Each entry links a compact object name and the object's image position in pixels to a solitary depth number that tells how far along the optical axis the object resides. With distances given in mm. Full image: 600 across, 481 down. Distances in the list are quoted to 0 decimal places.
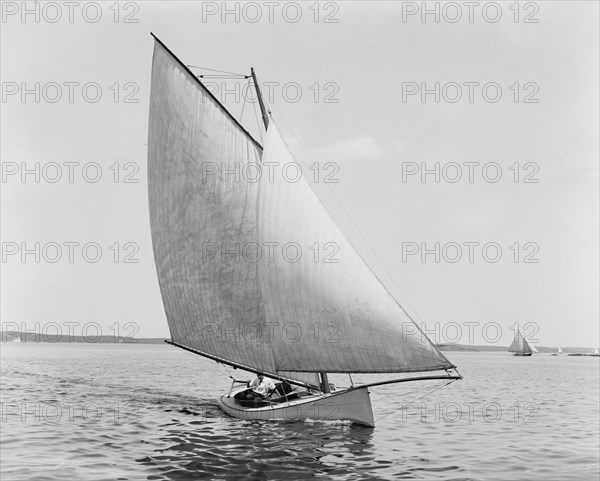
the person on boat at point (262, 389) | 29359
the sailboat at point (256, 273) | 23484
